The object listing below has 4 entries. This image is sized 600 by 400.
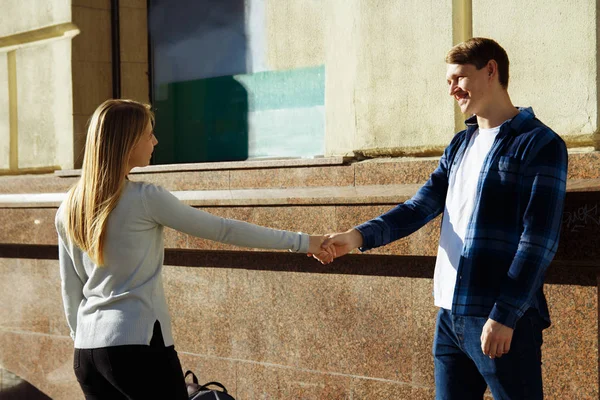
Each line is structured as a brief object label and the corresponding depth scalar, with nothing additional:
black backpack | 4.75
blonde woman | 3.56
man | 3.33
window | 6.82
